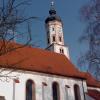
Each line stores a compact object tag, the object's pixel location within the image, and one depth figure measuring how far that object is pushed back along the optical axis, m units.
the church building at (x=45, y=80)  22.14
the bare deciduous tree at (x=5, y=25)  8.64
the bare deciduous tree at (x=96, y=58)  15.75
